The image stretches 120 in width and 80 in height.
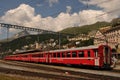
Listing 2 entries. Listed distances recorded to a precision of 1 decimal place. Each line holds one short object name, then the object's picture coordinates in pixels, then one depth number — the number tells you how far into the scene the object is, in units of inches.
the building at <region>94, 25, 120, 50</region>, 4986.5
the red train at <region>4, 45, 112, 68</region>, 1273.4
